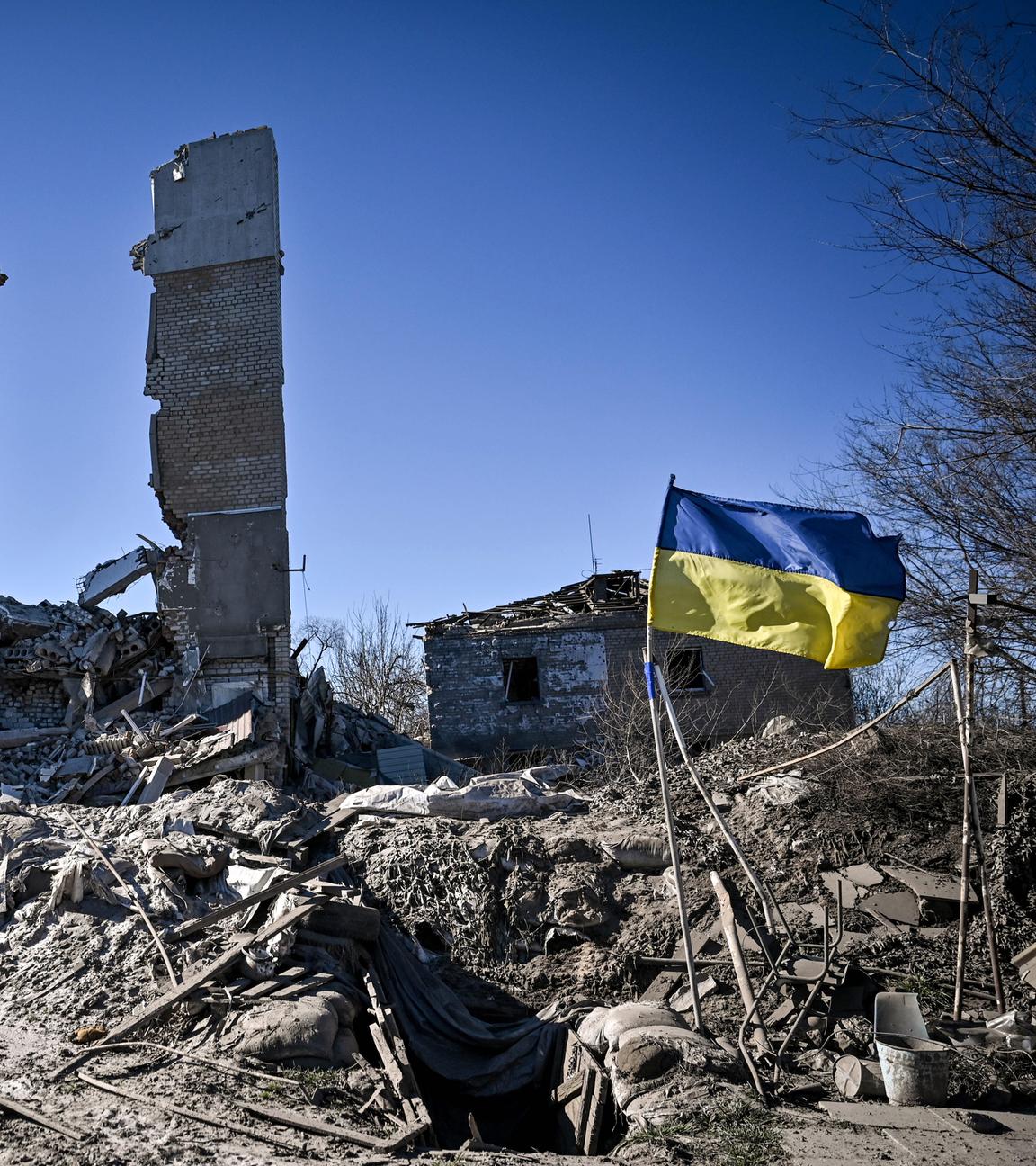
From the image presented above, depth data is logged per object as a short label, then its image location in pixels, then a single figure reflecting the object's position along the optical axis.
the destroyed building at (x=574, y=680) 19.52
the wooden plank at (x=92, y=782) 13.47
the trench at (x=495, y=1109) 6.76
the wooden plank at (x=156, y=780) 12.77
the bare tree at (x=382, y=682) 34.75
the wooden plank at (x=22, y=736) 14.79
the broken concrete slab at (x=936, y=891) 8.80
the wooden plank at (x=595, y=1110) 6.17
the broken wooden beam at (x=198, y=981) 6.43
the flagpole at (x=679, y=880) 6.89
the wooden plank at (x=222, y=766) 13.48
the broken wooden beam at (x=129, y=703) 15.31
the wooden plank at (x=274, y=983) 6.80
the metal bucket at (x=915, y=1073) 5.97
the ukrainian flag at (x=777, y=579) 7.02
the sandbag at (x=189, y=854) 8.88
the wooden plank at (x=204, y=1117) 5.15
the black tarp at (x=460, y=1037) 7.02
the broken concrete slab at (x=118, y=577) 16.72
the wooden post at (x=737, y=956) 7.06
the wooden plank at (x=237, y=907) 7.71
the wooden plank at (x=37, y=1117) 5.04
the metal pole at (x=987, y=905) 7.17
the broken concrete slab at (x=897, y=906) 8.84
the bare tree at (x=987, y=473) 7.04
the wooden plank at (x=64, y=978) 7.33
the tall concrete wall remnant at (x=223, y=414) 16.08
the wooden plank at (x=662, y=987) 8.37
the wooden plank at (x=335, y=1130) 5.17
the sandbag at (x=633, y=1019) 6.83
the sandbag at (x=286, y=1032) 6.16
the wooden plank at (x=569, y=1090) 6.59
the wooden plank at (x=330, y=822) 10.18
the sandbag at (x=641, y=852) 9.93
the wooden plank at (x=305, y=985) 6.79
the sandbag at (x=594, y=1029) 6.99
